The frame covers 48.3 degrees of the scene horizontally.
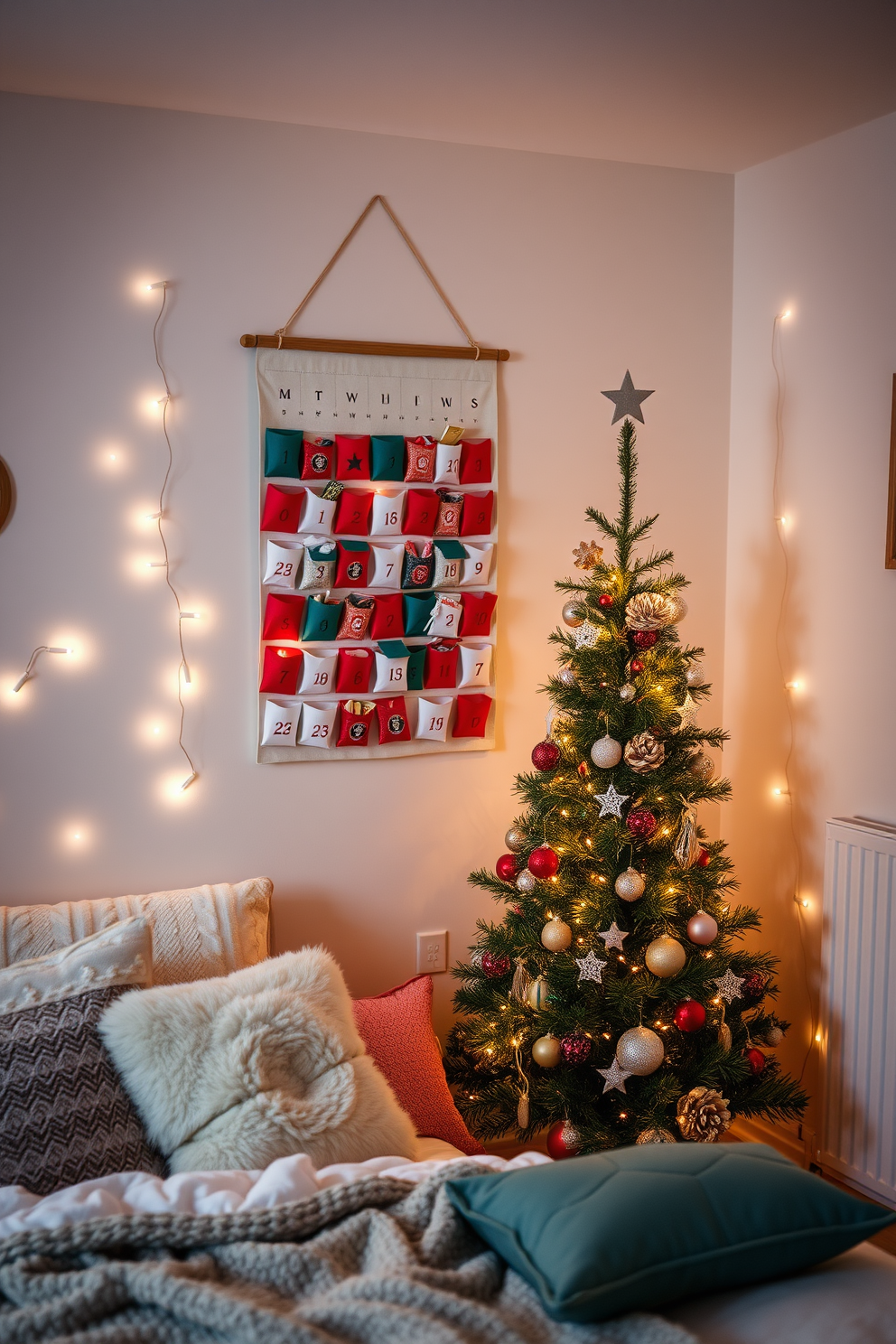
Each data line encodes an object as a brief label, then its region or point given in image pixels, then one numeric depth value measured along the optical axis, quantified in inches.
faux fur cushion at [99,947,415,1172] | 62.8
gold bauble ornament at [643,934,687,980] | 78.1
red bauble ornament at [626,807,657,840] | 79.6
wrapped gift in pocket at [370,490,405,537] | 90.9
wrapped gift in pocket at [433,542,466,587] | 93.1
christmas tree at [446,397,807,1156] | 79.1
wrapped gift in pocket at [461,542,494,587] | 94.9
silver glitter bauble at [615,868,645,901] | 78.9
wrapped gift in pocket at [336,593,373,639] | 90.9
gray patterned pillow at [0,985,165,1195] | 59.5
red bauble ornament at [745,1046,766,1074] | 83.6
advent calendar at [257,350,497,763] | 89.1
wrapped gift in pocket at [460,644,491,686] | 95.3
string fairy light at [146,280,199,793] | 85.3
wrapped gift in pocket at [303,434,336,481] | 89.0
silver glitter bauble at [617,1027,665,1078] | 76.2
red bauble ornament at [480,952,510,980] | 86.4
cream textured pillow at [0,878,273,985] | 77.0
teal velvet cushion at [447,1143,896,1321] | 44.5
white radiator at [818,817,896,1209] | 85.2
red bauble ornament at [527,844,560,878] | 82.2
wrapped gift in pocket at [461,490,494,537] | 94.7
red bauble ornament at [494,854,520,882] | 88.2
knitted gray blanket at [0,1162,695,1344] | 42.9
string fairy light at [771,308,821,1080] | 98.3
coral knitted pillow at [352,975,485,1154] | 77.3
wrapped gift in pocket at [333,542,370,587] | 90.4
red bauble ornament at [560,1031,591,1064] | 78.1
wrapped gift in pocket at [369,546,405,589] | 91.3
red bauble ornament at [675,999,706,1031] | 78.5
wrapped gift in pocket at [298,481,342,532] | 88.8
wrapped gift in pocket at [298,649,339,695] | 89.8
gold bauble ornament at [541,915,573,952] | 80.7
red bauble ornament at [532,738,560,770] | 85.1
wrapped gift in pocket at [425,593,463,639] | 93.4
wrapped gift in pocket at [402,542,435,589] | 92.4
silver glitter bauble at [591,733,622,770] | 80.8
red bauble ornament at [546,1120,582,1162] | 78.4
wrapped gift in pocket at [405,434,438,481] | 92.0
